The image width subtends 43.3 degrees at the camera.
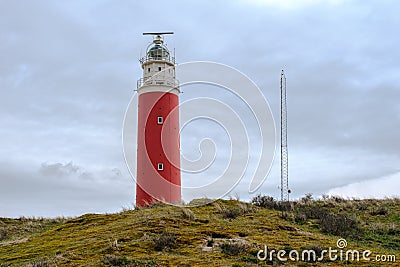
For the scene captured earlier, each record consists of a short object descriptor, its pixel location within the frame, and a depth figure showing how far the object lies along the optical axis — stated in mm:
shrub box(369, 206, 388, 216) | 20156
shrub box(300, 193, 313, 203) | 23547
